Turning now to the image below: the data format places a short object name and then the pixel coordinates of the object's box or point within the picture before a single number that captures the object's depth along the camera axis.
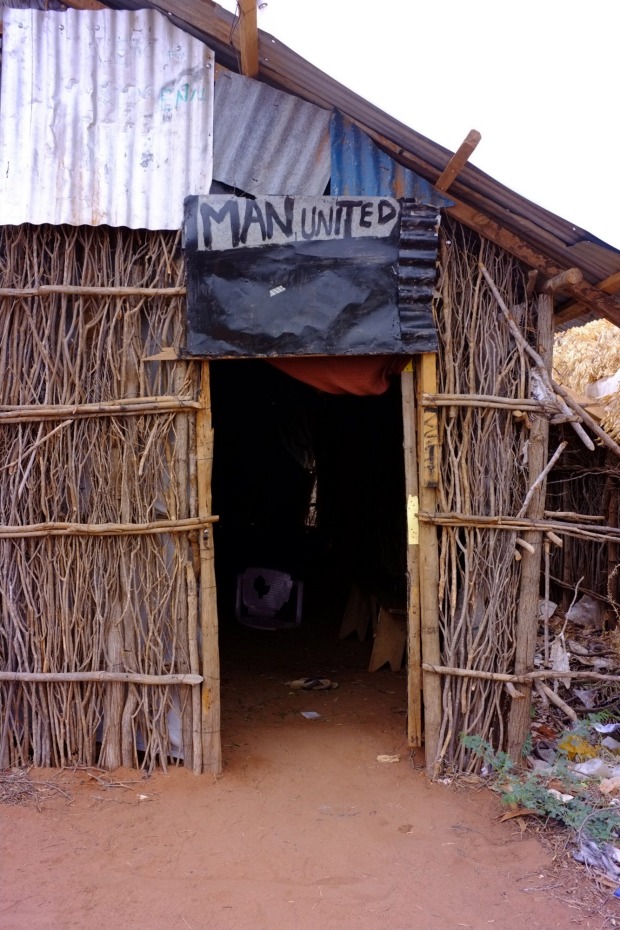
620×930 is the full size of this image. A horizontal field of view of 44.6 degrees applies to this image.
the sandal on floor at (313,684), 6.25
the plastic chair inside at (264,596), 8.39
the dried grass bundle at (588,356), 8.32
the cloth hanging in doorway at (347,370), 4.62
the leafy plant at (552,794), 3.80
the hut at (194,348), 4.42
